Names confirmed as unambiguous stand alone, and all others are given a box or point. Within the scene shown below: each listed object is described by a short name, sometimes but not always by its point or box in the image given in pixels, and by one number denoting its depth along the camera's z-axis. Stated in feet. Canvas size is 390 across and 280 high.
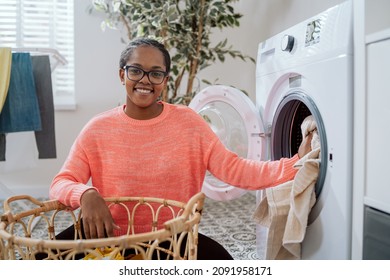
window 8.27
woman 3.20
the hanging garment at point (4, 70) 5.42
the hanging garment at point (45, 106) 5.81
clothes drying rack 5.65
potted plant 6.35
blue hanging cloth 5.60
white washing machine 2.97
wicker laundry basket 1.95
